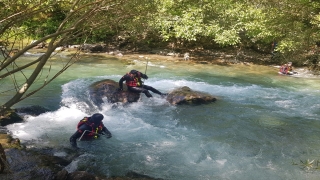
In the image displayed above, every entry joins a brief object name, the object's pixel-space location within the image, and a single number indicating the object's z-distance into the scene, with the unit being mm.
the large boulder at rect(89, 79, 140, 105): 9492
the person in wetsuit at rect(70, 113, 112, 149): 6512
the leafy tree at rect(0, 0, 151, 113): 2764
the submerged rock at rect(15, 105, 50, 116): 8219
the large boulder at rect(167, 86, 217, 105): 9766
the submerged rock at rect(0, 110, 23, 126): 7387
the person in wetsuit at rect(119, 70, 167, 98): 9830
